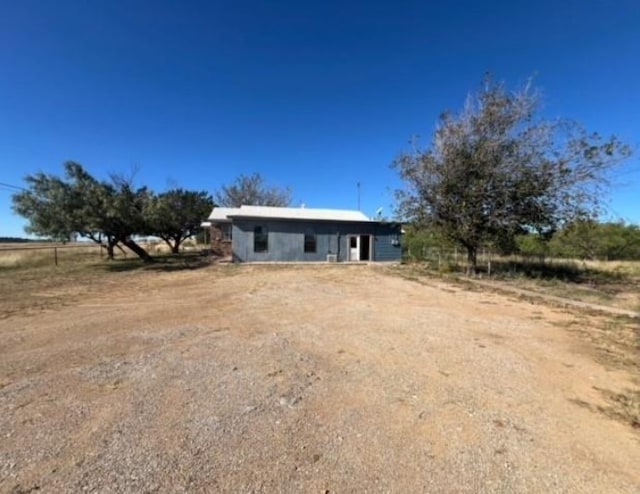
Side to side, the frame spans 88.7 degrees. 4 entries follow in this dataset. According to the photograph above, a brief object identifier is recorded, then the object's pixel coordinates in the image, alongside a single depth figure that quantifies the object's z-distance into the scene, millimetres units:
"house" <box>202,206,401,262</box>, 18203
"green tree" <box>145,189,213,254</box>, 22739
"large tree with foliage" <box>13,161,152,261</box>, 15039
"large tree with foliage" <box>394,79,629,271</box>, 11898
